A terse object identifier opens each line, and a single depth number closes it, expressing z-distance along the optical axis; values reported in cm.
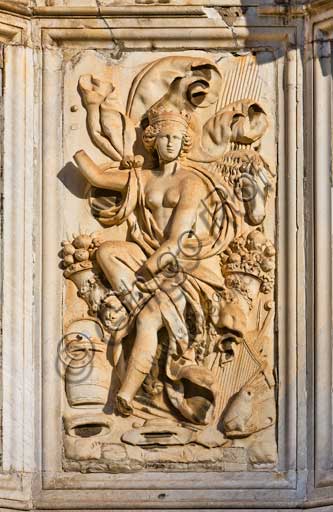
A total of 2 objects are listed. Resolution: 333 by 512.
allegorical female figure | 1210
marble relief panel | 1211
